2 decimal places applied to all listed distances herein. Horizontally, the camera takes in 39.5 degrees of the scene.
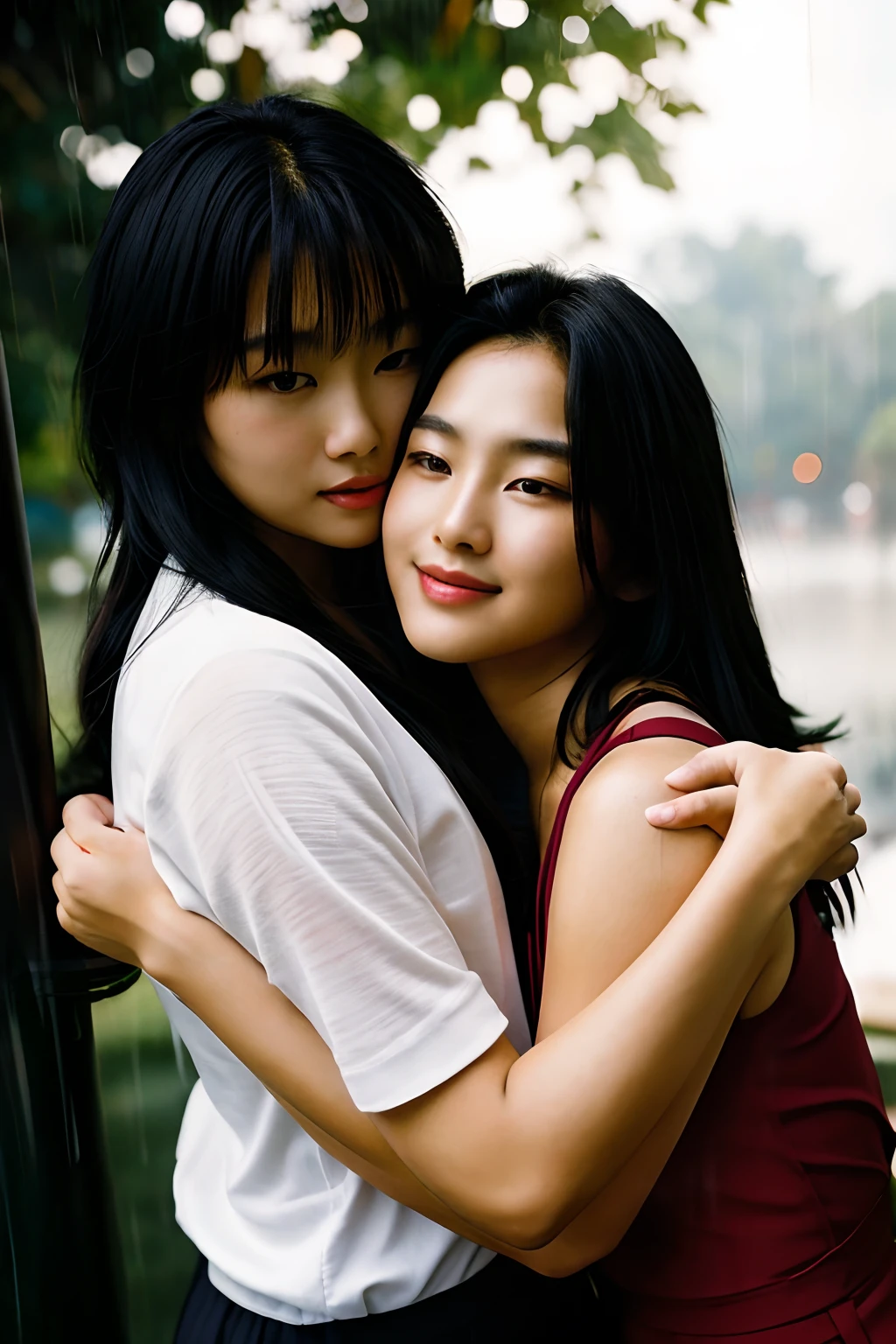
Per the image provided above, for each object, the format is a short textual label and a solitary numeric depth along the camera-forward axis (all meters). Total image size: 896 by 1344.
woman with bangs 0.90
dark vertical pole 1.29
